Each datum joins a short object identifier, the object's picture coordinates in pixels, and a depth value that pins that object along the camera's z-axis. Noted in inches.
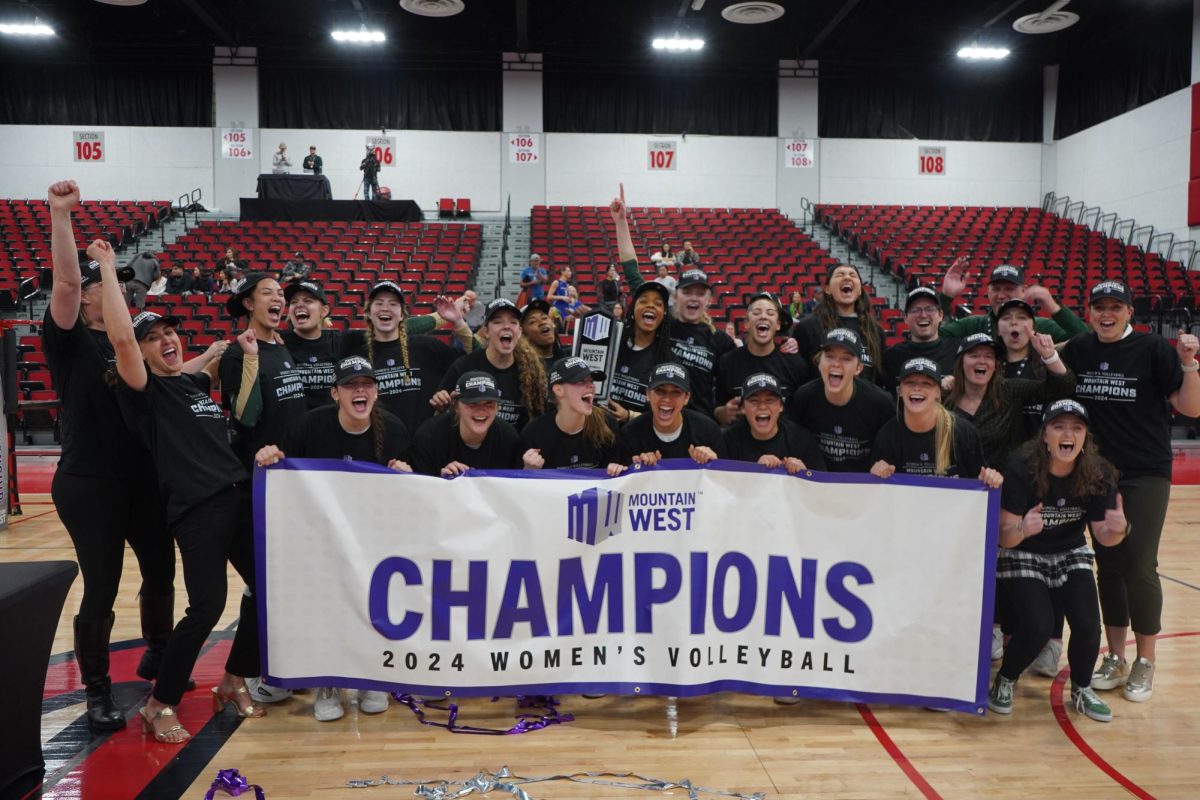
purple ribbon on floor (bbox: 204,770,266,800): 129.6
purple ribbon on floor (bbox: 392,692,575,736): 153.0
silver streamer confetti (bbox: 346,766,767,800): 129.2
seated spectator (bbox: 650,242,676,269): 642.2
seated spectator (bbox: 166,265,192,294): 633.0
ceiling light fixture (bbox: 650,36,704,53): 848.9
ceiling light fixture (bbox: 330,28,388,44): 836.6
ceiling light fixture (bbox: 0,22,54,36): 818.8
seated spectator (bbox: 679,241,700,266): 658.2
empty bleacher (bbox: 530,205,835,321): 701.9
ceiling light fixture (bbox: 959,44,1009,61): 871.7
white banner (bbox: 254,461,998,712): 155.4
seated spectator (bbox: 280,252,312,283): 596.1
